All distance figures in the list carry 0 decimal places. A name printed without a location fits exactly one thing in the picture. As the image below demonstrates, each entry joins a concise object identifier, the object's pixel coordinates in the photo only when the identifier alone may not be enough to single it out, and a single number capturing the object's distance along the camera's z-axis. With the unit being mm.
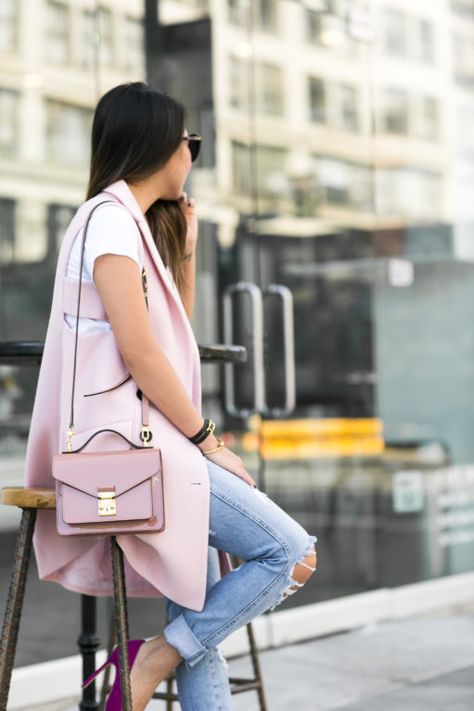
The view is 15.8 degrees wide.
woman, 3620
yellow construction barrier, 7181
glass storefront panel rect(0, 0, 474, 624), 6385
